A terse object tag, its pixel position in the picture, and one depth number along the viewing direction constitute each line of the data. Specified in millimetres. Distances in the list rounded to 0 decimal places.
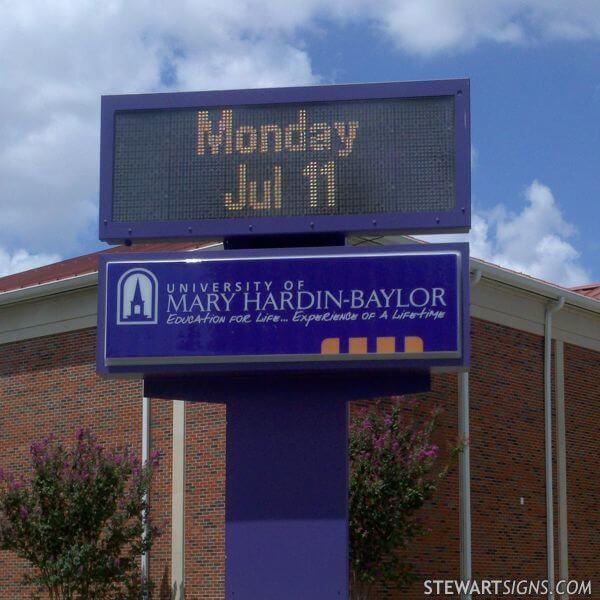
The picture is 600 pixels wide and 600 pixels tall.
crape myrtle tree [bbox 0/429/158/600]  22281
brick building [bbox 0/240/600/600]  23875
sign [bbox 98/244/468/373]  12469
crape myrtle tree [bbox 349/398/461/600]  21750
